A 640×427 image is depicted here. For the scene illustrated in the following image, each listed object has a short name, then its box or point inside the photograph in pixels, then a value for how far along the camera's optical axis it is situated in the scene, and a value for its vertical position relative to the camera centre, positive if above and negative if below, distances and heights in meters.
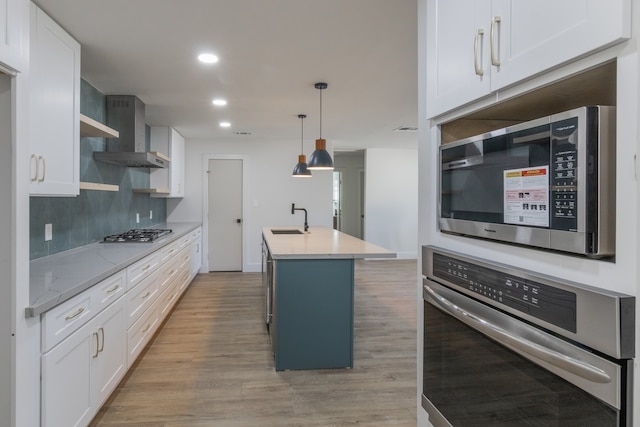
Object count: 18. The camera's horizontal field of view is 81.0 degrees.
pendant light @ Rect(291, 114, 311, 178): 4.59 +0.57
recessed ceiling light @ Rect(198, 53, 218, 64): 2.78 +1.19
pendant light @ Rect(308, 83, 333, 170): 3.82 +0.58
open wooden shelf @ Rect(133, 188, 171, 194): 4.64 +0.30
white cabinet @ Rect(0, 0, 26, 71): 1.31 +0.65
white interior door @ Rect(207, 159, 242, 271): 6.60 -0.02
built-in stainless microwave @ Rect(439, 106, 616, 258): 0.65 +0.07
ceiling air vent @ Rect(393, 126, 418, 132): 5.56 +1.32
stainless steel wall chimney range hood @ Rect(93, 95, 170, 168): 3.73 +0.89
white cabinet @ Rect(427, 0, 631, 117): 0.66 +0.40
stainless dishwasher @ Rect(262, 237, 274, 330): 3.30 -0.68
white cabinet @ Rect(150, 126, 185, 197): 5.22 +0.75
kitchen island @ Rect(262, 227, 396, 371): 2.79 -0.69
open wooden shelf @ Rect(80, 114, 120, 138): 2.63 +0.64
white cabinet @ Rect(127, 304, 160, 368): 2.68 -0.93
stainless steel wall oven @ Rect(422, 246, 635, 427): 0.63 -0.28
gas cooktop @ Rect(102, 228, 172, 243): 3.49 -0.22
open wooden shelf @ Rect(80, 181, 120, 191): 2.65 +0.21
